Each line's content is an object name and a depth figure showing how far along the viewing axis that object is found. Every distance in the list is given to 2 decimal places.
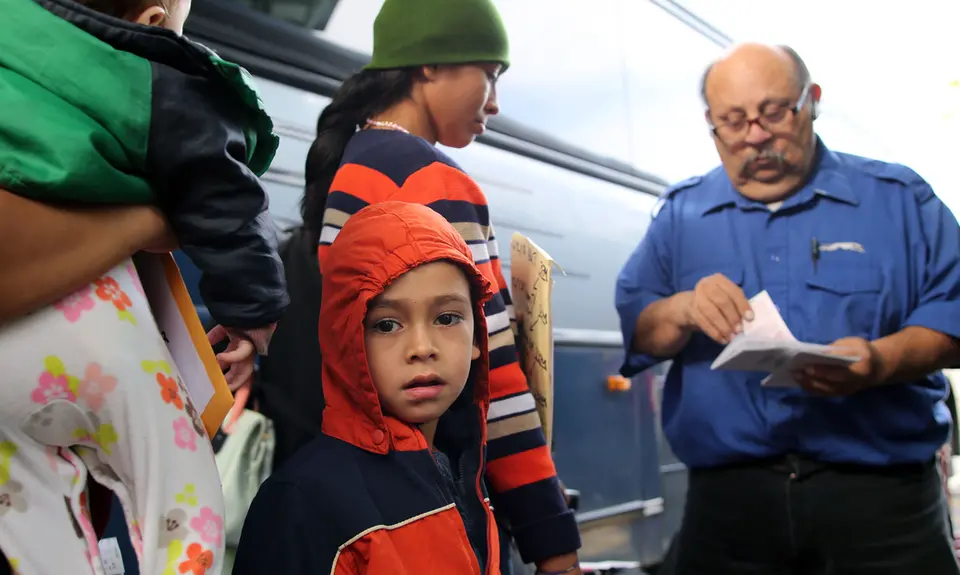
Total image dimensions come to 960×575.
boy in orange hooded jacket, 0.92
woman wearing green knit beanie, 1.16
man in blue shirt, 1.49
